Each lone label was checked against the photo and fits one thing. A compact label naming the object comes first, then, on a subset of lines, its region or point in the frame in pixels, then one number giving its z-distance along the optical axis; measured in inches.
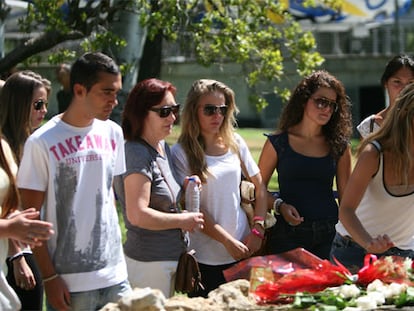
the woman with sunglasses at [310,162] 460.8
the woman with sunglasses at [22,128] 371.6
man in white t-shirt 347.9
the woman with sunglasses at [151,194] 394.6
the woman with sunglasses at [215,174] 440.1
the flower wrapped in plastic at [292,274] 340.5
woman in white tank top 386.3
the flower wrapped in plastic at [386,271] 345.4
